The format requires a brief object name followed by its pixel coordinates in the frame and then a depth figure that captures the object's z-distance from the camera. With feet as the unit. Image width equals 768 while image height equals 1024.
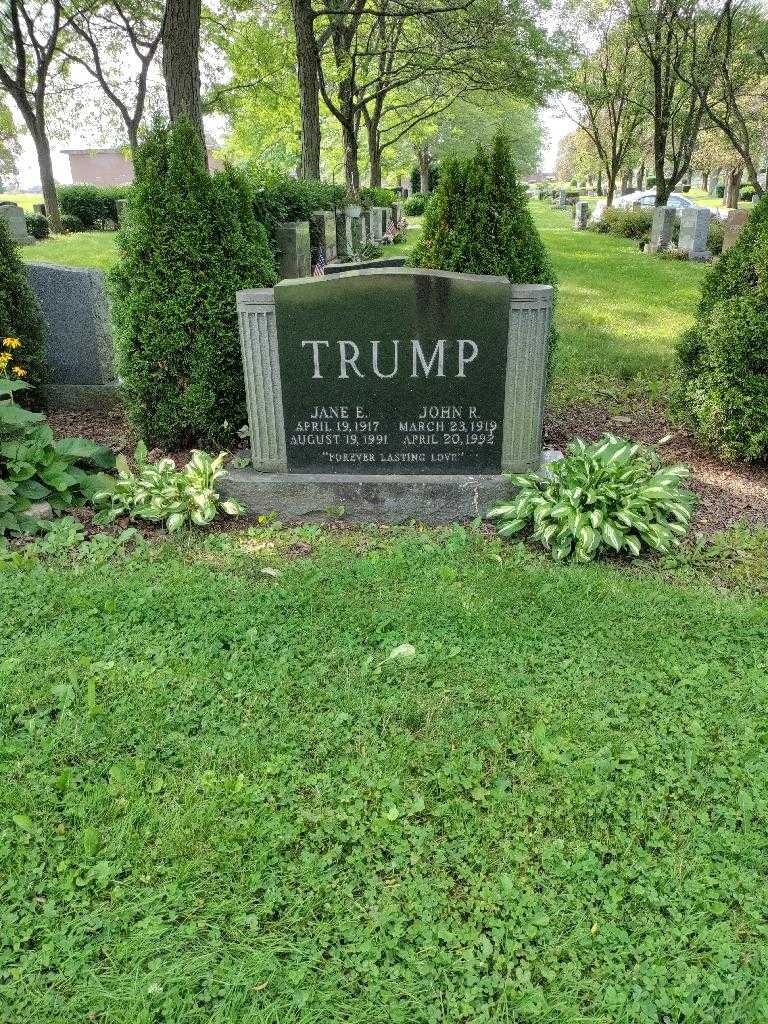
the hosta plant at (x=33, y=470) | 14.93
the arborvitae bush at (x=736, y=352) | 15.70
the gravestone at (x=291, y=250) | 28.91
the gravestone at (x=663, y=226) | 63.46
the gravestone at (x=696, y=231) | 56.13
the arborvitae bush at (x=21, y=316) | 19.30
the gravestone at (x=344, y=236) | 50.22
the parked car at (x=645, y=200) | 106.85
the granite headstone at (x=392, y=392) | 14.14
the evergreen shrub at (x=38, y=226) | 76.26
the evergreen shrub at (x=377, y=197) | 70.85
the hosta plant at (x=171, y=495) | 14.99
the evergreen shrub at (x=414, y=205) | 126.10
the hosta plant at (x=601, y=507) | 13.43
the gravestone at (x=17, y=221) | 58.04
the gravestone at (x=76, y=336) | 21.09
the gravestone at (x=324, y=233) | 40.16
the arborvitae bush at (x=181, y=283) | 15.83
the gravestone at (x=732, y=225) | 42.91
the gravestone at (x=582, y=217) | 105.60
